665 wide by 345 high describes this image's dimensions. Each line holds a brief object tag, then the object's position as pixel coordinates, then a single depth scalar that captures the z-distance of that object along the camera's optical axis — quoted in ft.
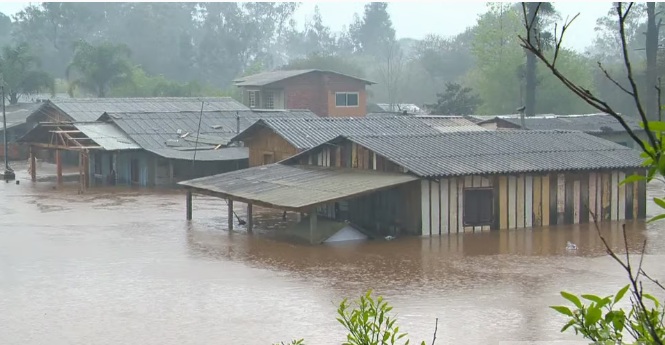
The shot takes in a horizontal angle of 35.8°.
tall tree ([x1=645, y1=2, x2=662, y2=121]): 165.58
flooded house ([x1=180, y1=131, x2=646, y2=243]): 81.20
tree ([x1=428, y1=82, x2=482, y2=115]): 176.45
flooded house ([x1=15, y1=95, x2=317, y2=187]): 127.24
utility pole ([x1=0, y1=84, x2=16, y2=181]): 137.69
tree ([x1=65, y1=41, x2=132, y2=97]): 215.10
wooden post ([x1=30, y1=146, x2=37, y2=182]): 137.21
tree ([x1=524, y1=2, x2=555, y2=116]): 161.38
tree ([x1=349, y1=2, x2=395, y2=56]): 365.20
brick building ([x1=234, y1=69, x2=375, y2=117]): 178.29
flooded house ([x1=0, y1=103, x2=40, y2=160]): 169.43
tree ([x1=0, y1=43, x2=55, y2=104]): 203.72
